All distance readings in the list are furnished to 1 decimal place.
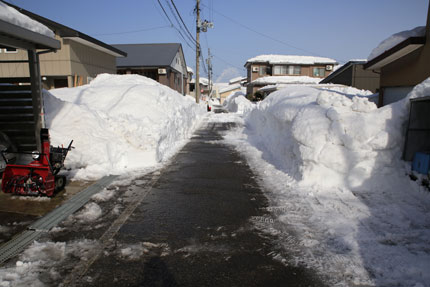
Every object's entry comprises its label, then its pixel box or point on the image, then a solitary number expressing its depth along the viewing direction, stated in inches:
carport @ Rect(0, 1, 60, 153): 210.4
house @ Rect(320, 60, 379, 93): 1034.1
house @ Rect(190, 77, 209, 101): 2352.2
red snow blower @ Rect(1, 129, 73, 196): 203.2
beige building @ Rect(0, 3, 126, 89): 585.9
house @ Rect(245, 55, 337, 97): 1750.7
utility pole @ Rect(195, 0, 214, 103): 1034.1
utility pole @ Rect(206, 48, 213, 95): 2309.8
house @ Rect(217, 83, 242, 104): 3112.5
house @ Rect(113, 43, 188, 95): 1096.8
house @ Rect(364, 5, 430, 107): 300.5
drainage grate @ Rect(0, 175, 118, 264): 141.3
